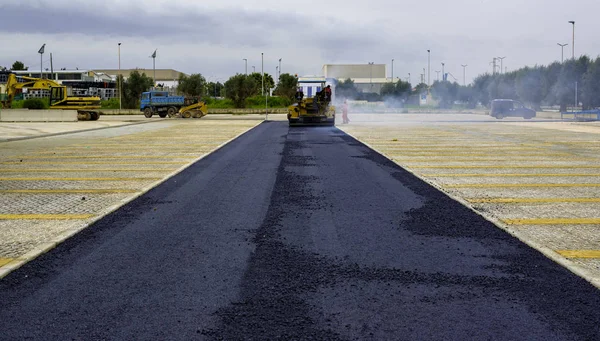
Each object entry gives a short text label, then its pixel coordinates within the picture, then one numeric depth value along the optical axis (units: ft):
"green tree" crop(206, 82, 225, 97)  448.53
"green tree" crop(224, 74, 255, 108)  295.48
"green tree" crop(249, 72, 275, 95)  312.97
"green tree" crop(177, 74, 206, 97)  322.14
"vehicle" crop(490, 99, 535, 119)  176.86
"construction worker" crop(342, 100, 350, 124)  137.39
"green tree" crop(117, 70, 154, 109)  291.32
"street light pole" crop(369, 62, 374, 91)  571.69
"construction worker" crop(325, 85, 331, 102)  121.90
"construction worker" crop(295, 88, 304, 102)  121.39
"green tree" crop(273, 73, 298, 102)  349.59
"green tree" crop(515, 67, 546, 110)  257.14
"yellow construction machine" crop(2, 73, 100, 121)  151.33
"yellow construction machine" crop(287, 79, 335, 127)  121.53
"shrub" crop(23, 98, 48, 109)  182.85
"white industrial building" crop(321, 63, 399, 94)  594.24
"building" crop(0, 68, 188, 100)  370.69
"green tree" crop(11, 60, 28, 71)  486.22
